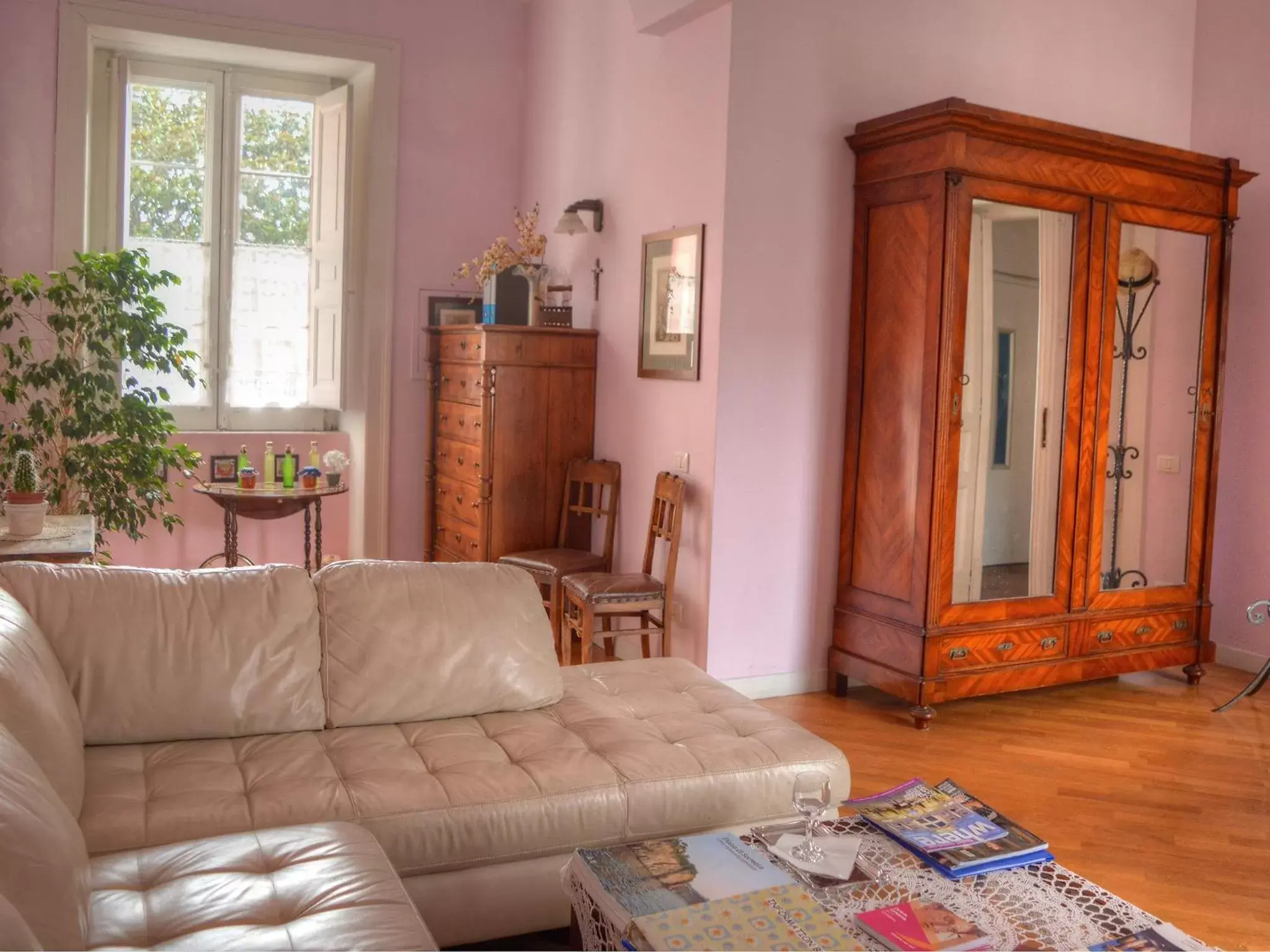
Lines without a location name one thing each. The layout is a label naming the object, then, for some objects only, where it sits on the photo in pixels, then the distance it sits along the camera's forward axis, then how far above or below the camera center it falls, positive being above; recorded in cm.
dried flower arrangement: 602 +84
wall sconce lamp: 576 +99
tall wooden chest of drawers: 566 -10
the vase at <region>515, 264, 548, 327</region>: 591 +67
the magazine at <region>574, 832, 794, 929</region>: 203 -87
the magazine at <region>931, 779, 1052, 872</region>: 226 -86
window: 661 +105
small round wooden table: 566 -52
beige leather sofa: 199 -84
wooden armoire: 457 +14
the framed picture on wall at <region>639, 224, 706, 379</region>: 496 +51
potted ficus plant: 513 -3
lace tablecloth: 202 -90
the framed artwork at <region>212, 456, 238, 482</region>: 668 -42
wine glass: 229 -78
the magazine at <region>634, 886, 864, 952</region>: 187 -86
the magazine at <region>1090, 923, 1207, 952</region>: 197 -90
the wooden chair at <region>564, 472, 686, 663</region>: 490 -78
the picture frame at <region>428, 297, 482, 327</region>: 669 +57
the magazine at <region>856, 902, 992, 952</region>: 194 -88
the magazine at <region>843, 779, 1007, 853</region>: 235 -86
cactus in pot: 369 -31
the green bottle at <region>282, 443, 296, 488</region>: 587 -37
